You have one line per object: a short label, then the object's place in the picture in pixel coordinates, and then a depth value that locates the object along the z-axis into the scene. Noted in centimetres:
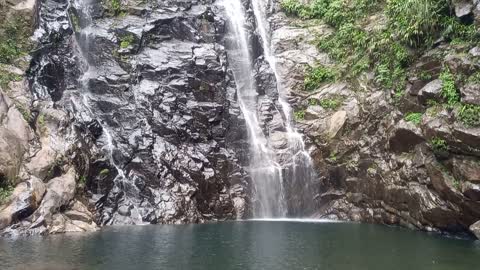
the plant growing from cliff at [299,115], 3100
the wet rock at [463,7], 2239
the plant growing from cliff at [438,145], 2086
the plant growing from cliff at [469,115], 1968
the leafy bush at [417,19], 2373
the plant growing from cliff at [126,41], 3136
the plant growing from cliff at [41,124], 2406
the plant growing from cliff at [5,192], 2000
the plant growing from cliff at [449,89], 2123
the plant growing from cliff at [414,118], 2312
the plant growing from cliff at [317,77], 3159
